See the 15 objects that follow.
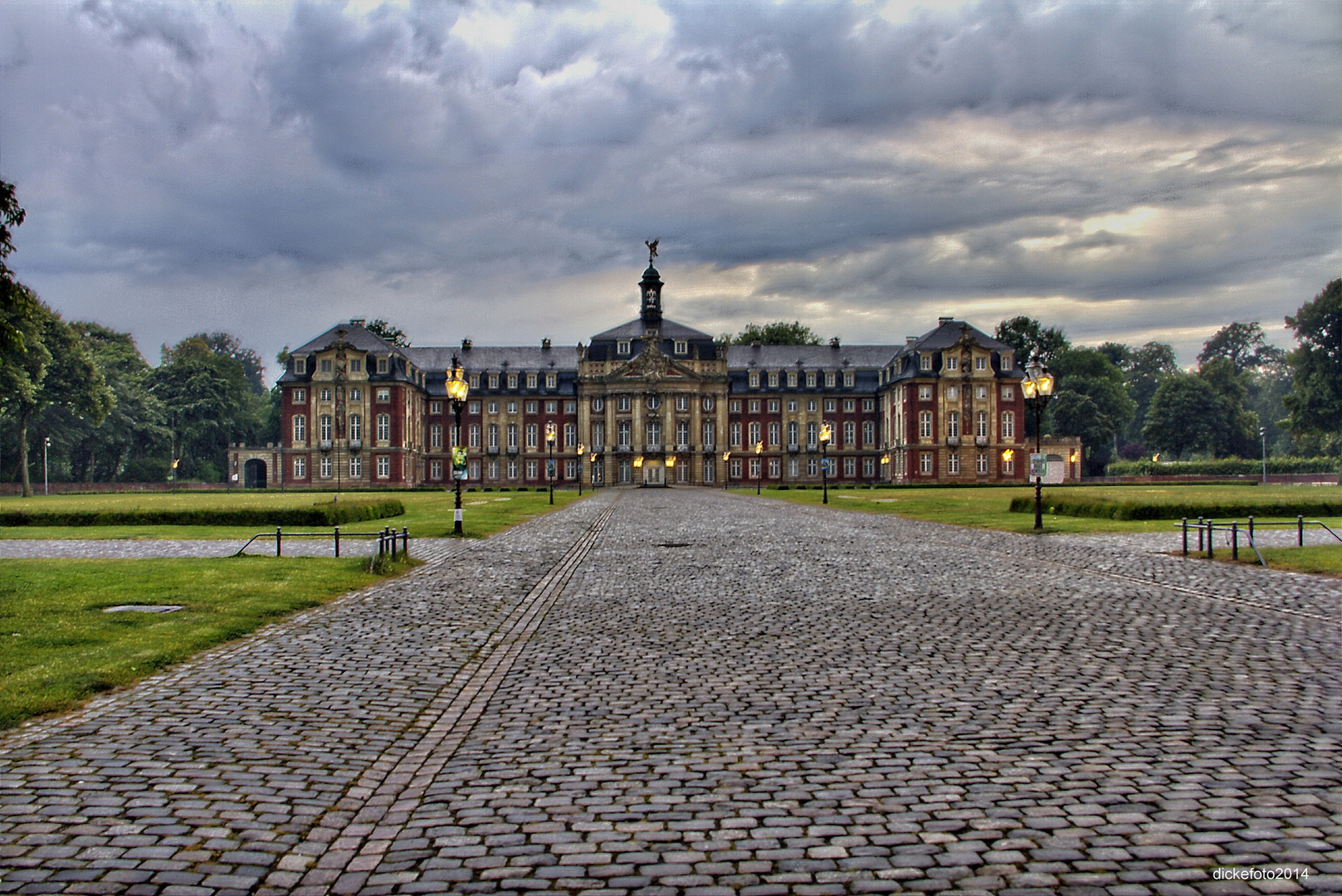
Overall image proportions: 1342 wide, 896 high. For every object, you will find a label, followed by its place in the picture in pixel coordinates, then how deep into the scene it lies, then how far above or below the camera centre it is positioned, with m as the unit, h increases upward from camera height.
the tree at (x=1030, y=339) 106.75 +13.17
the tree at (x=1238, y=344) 144.12 +16.45
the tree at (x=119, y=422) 91.12 +4.25
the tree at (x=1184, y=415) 106.69 +3.83
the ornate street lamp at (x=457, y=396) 27.35 +1.98
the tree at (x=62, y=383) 71.31 +6.69
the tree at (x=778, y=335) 121.25 +16.36
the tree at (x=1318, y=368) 75.12 +6.61
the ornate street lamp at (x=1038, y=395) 27.70 +1.81
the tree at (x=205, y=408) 101.22 +6.22
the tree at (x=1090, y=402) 100.62 +5.25
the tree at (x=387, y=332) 111.50 +15.96
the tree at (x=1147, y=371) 142.38 +12.18
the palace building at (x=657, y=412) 90.94 +4.62
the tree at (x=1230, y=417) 107.12 +3.44
